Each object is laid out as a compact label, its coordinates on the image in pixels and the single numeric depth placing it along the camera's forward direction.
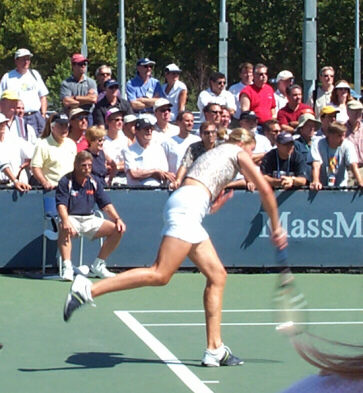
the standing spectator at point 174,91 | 15.60
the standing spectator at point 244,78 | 16.03
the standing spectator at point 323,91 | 15.73
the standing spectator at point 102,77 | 15.34
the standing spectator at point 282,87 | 16.22
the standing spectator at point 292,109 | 14.92
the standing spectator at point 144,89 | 15.38
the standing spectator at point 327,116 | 14.04
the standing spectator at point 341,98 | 15.10
